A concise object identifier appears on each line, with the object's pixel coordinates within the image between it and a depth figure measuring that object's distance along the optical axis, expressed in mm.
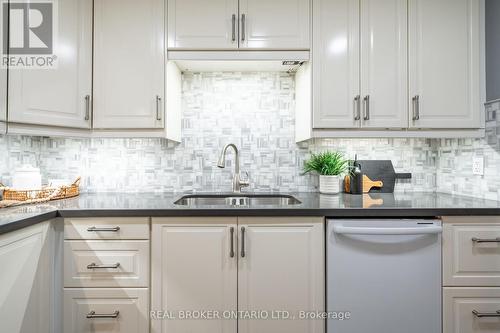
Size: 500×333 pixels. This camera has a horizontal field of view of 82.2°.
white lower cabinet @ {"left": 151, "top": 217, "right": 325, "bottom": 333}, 1378
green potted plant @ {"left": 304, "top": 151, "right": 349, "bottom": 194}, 1942
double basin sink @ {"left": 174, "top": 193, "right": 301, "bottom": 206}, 1962
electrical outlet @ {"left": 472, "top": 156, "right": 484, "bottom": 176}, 1757
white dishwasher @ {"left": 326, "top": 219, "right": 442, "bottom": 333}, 1389
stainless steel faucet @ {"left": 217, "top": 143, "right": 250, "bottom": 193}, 1979
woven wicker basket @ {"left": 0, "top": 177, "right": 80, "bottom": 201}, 1575
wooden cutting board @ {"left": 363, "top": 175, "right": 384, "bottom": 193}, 2041
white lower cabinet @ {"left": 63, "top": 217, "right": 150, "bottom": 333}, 1366
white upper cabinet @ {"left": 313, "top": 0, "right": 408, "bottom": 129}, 1732
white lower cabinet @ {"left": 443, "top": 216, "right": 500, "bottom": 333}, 1407
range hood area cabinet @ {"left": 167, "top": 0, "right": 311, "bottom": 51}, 1718
